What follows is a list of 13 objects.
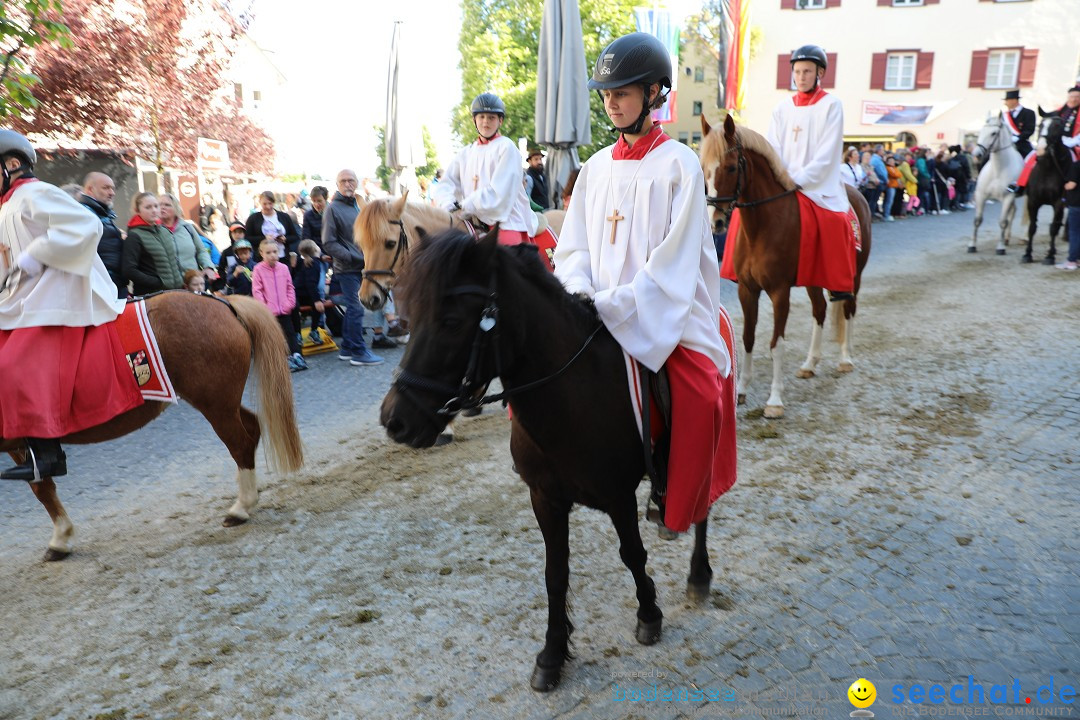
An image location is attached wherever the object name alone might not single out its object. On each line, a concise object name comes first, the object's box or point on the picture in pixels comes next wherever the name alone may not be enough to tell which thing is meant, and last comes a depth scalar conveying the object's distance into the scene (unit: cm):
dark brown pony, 226
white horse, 1377
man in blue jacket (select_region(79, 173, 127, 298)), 582
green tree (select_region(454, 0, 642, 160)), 3250
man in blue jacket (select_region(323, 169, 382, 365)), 862
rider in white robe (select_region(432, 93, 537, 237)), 642
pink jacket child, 832
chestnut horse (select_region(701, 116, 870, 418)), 596
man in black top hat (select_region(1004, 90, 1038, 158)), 1425
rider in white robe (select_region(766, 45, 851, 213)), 638
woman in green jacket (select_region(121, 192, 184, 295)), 669
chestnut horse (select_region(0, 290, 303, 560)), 432
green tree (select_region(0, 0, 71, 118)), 570
